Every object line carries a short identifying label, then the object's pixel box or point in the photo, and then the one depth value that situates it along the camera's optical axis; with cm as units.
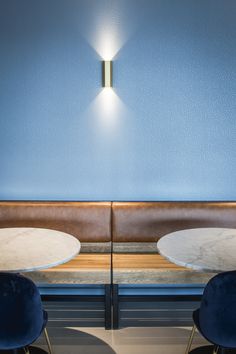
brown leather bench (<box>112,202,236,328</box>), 309
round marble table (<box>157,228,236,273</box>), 200
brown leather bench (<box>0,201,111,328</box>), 310
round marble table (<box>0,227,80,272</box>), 199
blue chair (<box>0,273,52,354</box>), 174
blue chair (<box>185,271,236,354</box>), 177
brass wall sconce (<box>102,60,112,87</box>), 304
